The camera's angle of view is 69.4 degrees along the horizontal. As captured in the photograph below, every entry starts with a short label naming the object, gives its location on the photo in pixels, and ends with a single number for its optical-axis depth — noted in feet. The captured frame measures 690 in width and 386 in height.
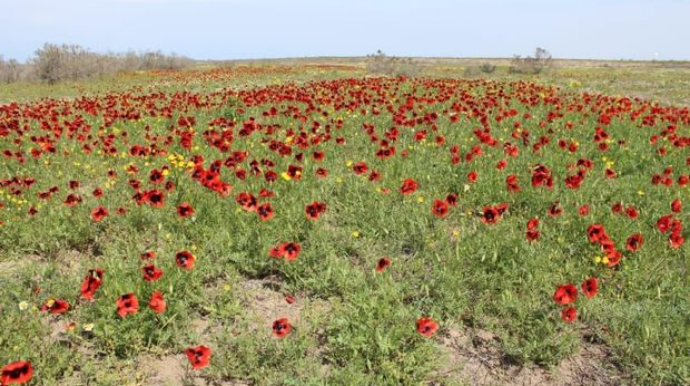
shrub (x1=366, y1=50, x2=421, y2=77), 95.34
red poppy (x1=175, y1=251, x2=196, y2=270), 11.26
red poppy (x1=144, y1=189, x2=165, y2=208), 13.78
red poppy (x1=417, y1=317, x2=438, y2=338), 10.01
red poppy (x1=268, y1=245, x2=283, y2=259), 12.10
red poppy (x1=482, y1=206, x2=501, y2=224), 13.58
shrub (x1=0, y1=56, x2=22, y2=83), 92.12
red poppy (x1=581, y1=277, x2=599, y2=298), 10.73
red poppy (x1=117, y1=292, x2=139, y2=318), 9.89
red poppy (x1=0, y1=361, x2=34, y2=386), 8.15
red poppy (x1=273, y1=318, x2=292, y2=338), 9.86
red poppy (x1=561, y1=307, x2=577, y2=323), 10.35
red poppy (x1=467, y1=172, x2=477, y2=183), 16.60
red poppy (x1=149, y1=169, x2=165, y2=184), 15.20
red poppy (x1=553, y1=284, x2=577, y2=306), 10.38
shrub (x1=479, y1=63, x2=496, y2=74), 115.04
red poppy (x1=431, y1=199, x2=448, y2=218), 13.77
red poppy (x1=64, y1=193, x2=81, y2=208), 14.44
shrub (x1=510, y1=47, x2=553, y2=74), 112.98
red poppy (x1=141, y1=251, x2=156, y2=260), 11.31
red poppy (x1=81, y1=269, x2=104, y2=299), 9.75
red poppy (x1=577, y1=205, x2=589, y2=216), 14.94
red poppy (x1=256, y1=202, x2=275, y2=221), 13.87
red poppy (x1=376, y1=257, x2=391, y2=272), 11.66
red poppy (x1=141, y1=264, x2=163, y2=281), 10.69
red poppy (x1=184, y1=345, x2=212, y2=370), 8.98
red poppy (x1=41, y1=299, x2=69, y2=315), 9.83
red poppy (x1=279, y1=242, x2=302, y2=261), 12.12
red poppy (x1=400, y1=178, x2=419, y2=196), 15.58
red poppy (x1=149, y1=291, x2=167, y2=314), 10.02
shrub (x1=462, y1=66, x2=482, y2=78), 100.53
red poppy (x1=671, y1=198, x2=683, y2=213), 14.55
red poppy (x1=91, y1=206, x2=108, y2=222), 13.67
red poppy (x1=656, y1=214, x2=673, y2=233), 13.05
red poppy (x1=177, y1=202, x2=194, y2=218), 13.75
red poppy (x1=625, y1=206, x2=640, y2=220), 14.17
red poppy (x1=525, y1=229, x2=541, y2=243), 12.87
